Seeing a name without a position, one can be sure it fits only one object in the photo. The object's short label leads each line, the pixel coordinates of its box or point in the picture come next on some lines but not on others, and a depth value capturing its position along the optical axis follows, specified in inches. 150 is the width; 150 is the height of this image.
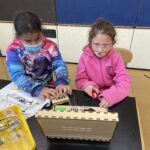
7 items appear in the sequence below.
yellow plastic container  26.5
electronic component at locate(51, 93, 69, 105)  33.5
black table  27.1
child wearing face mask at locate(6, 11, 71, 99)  36.0
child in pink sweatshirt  37.2
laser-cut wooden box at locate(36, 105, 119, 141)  23.5
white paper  34.0
